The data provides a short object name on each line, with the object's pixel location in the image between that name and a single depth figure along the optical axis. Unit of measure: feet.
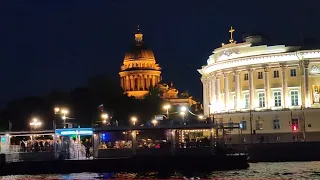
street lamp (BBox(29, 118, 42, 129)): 235.32
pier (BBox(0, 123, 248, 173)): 210.79
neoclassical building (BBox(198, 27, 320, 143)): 299.58
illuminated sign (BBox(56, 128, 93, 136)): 222.28
